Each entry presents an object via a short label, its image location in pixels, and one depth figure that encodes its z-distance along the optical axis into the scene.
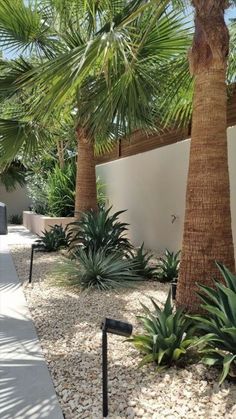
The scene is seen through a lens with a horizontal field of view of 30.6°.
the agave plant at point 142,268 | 6.80
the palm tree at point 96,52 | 3.95
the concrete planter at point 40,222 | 11.64
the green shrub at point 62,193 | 12.09
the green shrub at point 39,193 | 14.44
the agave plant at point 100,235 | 7.32
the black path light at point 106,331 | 2.70
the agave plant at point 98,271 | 6.15
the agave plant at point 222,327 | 3.04
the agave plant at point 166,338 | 3.34
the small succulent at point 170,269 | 6.55
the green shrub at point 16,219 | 20.58
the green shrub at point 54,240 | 9.70
